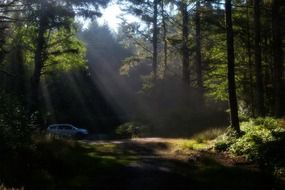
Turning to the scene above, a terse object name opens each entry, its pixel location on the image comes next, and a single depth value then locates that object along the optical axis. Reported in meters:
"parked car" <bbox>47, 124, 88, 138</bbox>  43.78
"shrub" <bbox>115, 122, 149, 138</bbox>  38.39
